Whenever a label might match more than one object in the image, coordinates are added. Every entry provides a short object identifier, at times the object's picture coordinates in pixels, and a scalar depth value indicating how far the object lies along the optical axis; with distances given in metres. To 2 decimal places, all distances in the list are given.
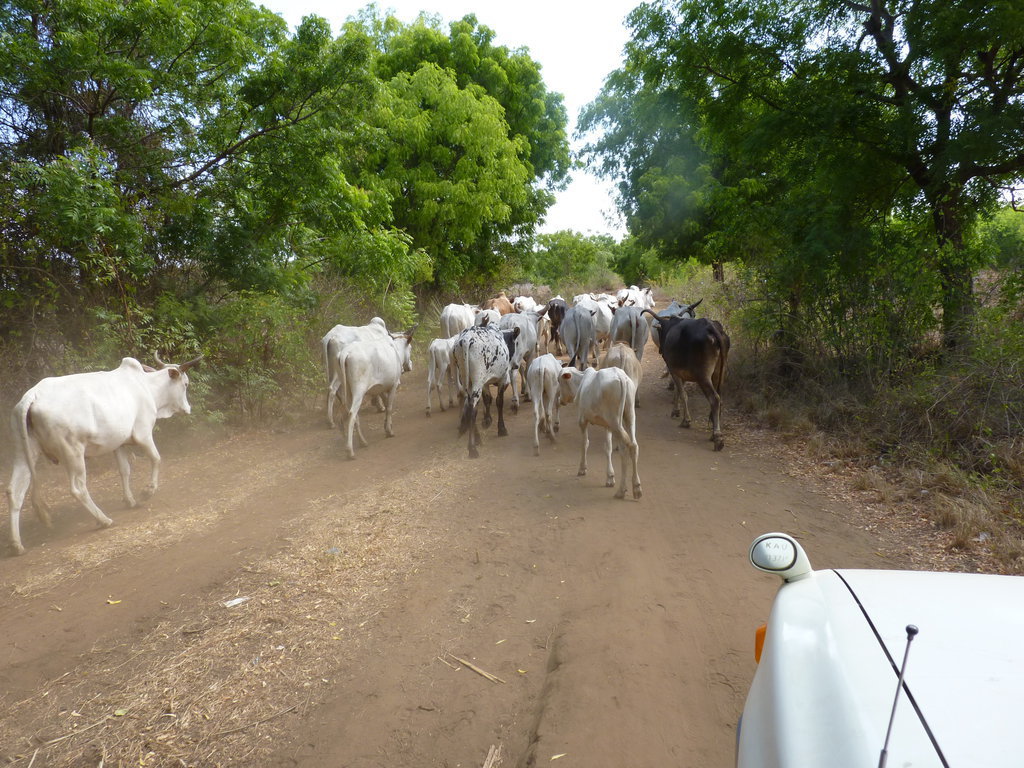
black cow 8.38
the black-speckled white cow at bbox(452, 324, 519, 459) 8.53
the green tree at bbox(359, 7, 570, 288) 17.19
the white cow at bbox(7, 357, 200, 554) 5.39
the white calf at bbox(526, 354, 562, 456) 8.23
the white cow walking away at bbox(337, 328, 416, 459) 8.38
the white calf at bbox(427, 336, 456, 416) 10.41
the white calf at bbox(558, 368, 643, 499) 6.25
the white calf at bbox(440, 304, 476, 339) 13.18
